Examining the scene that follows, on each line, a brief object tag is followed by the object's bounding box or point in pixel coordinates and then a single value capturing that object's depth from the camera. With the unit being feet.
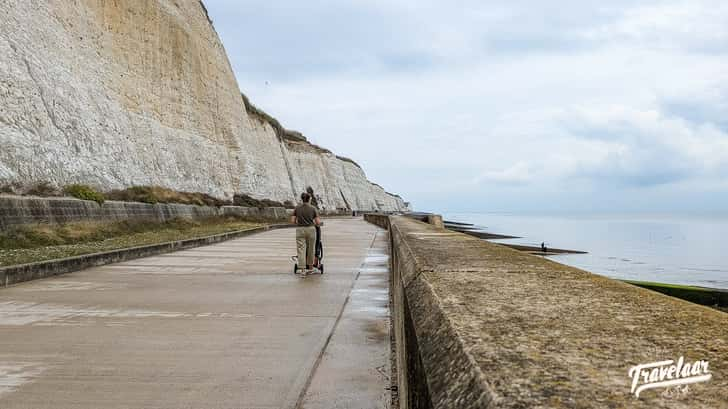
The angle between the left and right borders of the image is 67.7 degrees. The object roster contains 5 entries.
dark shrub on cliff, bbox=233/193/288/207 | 133.18
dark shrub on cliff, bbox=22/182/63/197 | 55.85
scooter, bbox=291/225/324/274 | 36.39
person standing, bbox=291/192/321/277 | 35.22
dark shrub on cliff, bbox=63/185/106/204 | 62.28
